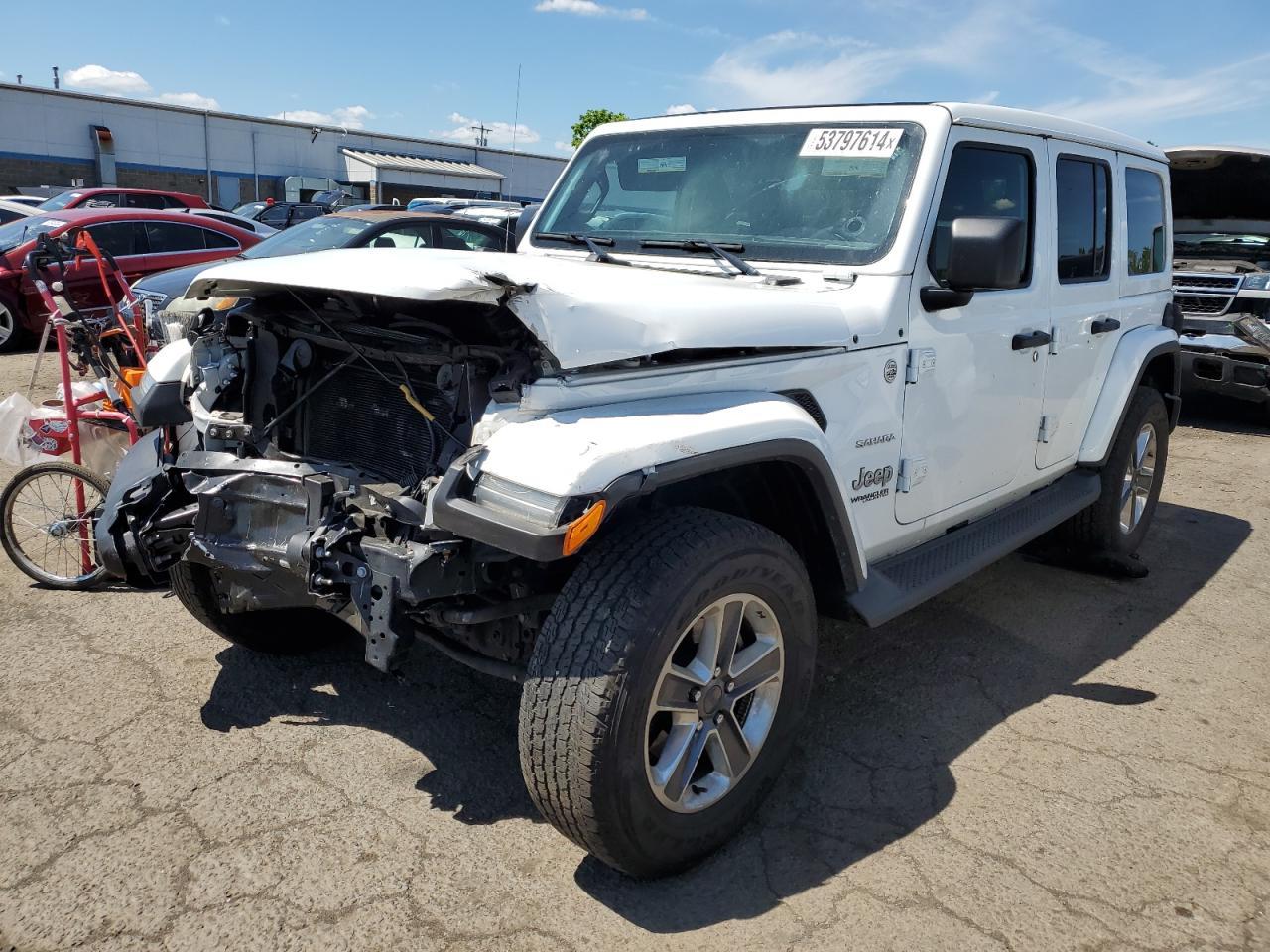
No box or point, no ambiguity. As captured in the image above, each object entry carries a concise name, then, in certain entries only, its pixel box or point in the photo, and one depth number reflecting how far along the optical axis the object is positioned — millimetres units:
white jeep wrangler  2301
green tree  41606
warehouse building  34844
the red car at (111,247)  10875
